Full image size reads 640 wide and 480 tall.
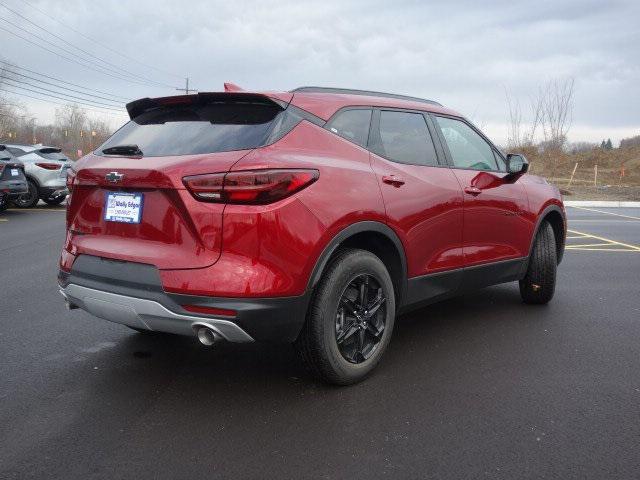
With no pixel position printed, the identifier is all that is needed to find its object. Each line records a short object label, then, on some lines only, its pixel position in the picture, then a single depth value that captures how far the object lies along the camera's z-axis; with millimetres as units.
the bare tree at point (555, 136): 34656
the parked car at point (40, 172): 14352
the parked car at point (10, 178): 12461
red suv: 2828
